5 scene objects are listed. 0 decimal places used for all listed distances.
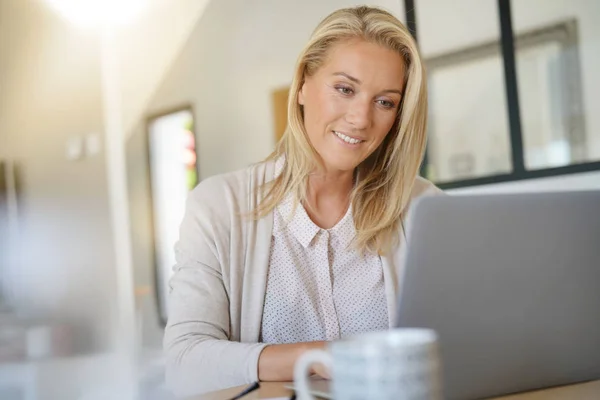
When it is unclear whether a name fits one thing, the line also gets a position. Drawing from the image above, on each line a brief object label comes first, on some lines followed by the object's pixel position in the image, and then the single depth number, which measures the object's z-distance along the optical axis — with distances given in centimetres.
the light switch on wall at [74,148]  418
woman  122
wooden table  79
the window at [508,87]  315
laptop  69
